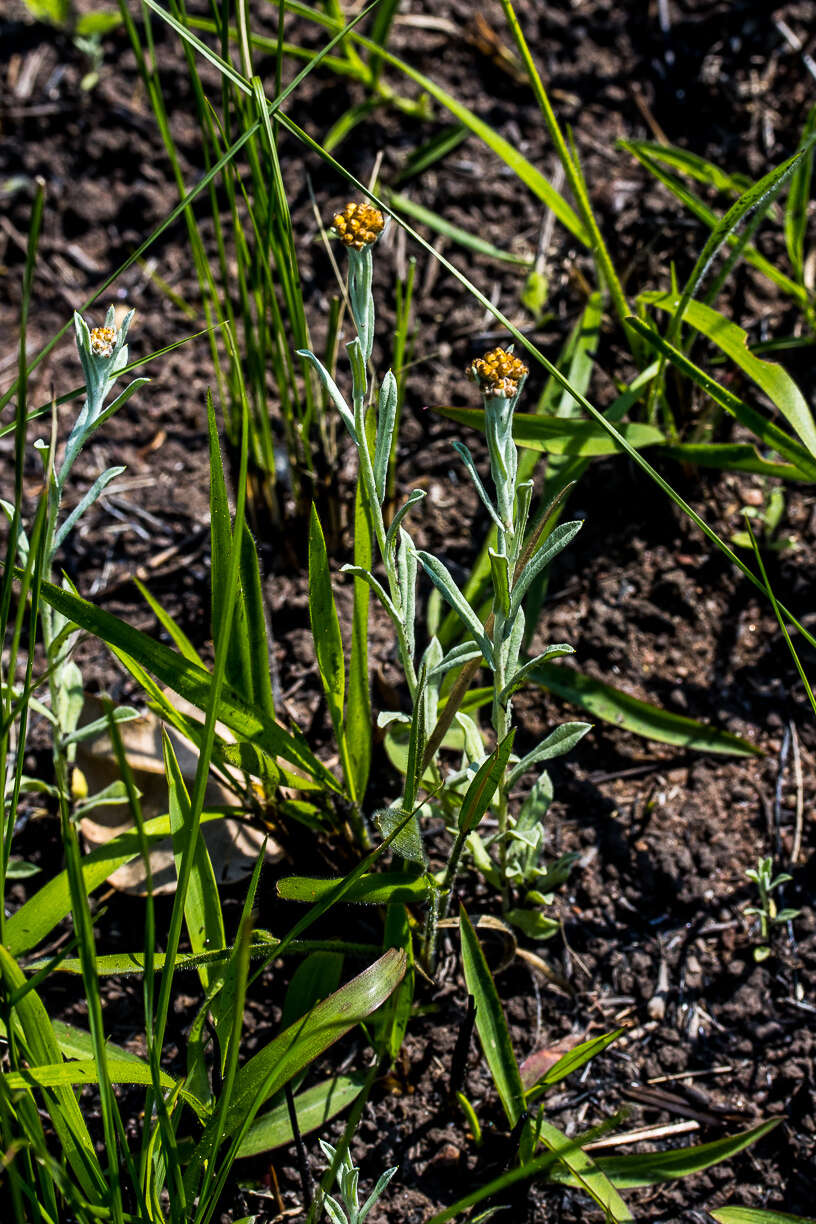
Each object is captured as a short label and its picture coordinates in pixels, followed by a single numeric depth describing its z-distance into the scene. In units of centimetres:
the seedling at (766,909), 81
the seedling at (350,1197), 75
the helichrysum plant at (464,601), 74
